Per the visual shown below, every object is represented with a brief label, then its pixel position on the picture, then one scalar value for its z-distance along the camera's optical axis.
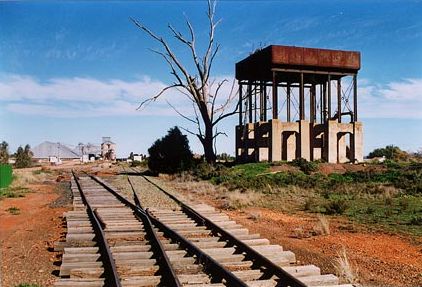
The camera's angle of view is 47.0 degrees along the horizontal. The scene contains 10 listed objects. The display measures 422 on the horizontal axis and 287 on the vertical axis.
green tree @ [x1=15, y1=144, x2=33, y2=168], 76.69
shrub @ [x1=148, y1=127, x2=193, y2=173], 37.91
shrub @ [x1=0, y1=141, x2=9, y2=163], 72.49
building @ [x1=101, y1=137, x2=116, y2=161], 102.75
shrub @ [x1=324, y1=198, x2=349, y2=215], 16.28
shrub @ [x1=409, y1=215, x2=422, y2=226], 13.68
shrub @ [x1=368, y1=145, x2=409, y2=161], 65.31
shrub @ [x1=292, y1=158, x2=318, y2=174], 33.94
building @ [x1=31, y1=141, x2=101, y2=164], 151.62
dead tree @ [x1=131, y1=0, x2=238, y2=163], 41.59
